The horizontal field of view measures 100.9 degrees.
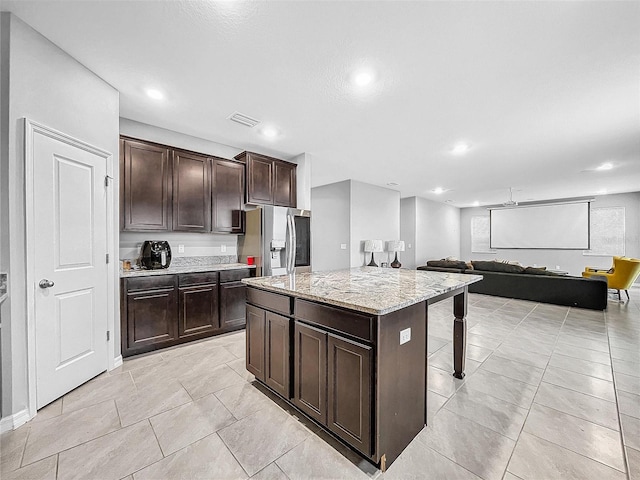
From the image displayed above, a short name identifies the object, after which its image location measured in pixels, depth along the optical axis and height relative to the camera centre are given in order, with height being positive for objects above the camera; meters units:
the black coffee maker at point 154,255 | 3.15 -0.19
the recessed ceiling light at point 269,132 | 3.44 +1.43
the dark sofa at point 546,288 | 4.68 -0.98
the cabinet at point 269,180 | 3.95 +0.93
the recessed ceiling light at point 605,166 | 4.77 +1.33
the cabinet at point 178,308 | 2.79 -0.81
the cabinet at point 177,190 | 2.98 +0.62
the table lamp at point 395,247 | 6.96 -0.23
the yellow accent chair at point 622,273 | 5.12 -0.71
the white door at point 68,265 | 1.96 -0.22
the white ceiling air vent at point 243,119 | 3.06 +1.43
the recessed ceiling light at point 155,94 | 2.58 +1.45
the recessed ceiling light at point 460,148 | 3.94 +1.39
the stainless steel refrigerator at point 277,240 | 3.72 -0.02
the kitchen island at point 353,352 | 1.38 -0.70
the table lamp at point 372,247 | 6.34 -0.20
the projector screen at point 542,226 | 8.14 +0.39
